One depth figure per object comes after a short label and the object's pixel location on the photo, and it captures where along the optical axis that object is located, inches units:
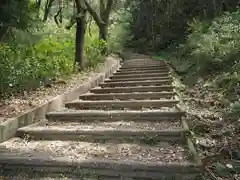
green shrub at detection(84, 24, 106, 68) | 377.6
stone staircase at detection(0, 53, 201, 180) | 130.3
